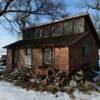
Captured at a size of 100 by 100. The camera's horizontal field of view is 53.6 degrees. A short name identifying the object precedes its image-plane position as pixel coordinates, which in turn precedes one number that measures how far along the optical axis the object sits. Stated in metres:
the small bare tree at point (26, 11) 12.00
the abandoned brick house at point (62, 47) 7.99
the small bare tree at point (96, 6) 13.40
